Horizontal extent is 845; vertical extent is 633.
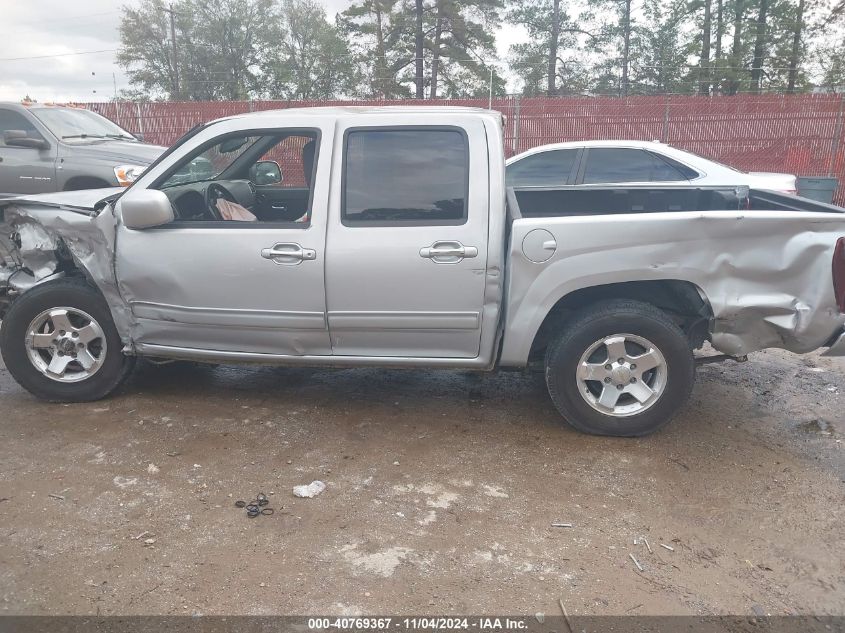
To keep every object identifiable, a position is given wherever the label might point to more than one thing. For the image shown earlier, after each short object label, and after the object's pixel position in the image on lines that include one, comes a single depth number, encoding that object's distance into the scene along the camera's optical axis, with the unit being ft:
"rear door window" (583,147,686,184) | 23.98
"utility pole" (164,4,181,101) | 110.22
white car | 23.72
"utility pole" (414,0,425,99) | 88.28
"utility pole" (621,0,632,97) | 94.17
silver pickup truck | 11.38
